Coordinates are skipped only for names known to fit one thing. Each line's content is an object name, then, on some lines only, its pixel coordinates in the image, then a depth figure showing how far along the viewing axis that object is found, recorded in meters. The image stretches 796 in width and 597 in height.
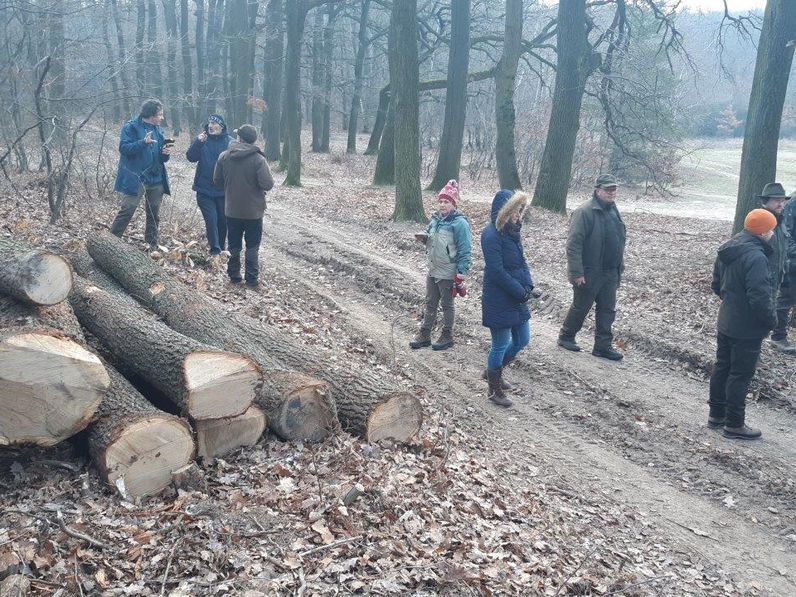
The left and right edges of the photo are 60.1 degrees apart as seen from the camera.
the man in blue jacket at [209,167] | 10.36
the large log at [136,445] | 4.40
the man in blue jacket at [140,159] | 9.64
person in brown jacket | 9.38
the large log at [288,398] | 5.29
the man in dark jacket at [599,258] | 8.51
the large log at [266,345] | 5.58
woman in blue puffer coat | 7.00
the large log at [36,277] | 5.41
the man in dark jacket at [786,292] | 9.05
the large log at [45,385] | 4.28
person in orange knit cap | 6.57
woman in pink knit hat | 8.30
